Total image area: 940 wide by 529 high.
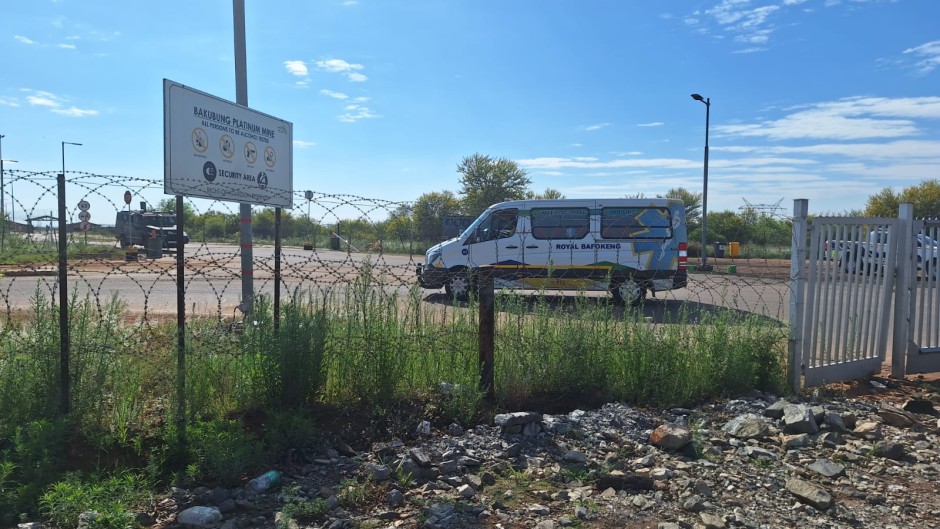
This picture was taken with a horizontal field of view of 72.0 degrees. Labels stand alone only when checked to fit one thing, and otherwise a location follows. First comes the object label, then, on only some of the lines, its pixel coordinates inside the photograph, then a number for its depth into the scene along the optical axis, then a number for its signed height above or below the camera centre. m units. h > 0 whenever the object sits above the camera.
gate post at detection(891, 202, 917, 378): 7.38 -0.43
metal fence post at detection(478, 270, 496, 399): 5.81 -0.85
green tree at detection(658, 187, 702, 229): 44.59 +2.99
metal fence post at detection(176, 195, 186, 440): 4.80 -0.77
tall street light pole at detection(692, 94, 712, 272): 25.06 +2.18
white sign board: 5.87 +0.88
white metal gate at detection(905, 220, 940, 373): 7.44 -0.78
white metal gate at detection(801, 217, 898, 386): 6.87 -0.56
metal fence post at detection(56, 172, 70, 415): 4.79 -0.60
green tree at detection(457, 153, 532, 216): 46.66 +4.40
